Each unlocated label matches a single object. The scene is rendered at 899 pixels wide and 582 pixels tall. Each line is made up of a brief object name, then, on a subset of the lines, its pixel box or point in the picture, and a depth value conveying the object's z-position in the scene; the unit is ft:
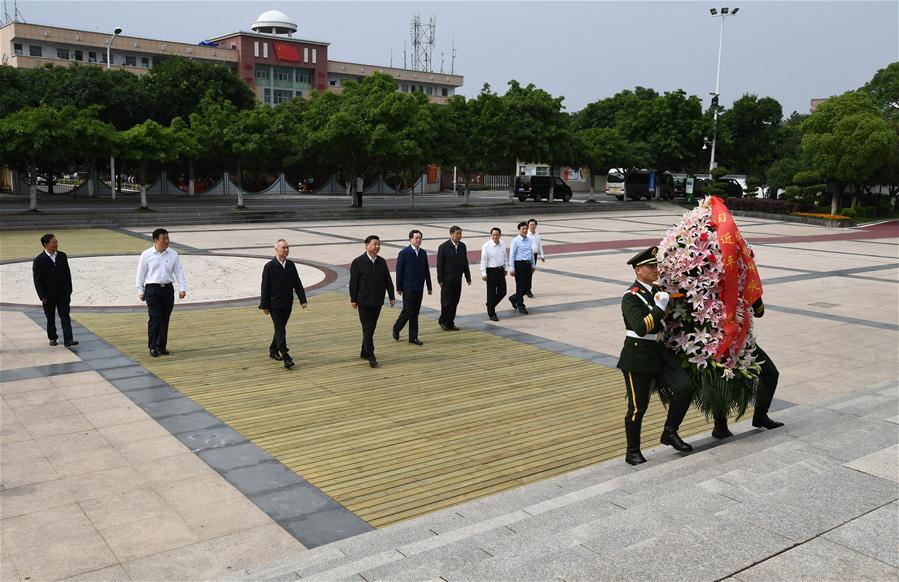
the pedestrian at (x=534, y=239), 47.26
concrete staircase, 14.49
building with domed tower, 215.31
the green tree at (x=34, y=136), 93.20
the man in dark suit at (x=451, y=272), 40.32
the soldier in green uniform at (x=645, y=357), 20.67
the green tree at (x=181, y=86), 153.17
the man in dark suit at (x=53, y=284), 35.86
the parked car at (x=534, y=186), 166.50
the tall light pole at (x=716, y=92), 166.10
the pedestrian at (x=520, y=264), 46.24
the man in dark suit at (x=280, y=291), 33.37
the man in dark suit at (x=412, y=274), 37.52
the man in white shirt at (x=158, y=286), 34.63
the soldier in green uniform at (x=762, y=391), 22.97
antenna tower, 313.94
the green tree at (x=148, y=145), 109.70
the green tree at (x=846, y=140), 130.52
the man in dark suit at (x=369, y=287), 33.94
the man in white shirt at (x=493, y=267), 43.88
